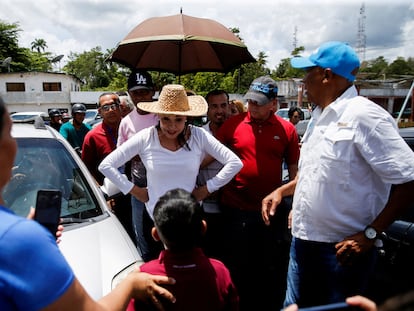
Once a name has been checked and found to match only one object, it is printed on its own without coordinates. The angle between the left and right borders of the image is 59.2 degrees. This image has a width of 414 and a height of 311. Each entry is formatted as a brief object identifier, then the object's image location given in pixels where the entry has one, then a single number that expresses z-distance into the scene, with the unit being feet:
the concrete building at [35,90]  112.68
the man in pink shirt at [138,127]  9.48
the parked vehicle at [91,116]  57.65
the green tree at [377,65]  200.23
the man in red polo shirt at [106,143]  11.65
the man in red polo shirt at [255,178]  9.18
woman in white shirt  8.04
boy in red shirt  4.68
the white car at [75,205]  6.30
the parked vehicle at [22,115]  60.44
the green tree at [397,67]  169.21
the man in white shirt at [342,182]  5.78
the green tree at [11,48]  123.24
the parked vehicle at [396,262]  7.40
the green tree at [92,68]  217.15
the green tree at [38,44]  275.18
